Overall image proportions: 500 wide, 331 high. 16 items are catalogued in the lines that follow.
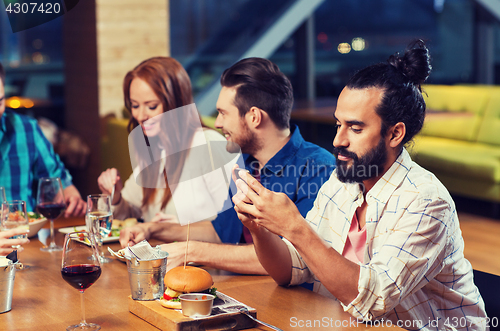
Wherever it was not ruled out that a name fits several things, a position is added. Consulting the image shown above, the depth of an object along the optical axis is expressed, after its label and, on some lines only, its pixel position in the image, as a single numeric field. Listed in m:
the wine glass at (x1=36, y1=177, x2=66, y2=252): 3.26
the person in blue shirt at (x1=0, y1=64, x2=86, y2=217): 4.33
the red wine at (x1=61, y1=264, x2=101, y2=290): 2.58
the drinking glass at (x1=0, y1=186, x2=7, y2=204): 3.29
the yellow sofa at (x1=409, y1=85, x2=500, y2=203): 7.02
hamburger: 2.60
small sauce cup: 2.52
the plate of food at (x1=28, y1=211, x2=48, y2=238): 3.33
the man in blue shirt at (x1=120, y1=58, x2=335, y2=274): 3.31
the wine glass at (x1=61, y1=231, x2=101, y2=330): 2.58
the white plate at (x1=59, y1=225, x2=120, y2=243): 3.29
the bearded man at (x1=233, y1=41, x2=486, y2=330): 2.67
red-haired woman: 3.71
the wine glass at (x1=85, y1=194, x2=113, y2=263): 3.16
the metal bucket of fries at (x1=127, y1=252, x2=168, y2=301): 2.64
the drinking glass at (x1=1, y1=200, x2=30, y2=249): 3.06
